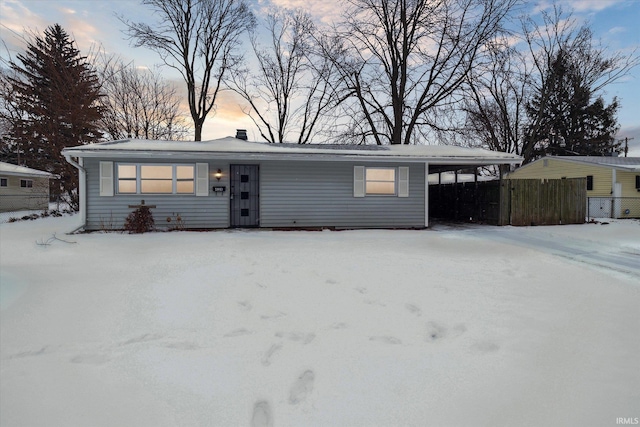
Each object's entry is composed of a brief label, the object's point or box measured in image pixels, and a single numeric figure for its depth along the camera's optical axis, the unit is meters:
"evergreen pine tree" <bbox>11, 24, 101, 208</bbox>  19.44
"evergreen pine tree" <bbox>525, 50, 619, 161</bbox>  24.83
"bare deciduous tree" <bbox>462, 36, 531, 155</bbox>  24.16
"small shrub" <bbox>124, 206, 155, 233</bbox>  9.45
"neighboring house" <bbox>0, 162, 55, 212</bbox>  17.25
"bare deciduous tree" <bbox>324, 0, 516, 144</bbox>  19.12
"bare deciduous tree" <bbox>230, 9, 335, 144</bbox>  22.61
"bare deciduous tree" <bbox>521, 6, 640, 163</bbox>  21.67
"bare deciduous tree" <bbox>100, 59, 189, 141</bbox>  21.75
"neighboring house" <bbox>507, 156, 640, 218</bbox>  15.80
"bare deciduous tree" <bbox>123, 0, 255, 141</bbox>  20.02
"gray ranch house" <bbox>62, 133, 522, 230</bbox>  9.80
